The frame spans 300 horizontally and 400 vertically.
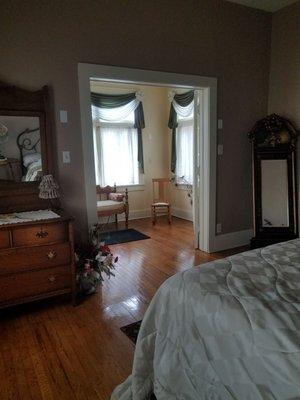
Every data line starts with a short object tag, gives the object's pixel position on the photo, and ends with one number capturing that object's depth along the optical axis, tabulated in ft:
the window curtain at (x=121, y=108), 16.89
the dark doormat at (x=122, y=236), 14.46
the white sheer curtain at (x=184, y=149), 17.83
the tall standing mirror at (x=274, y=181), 11.80
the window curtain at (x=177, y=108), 16.86
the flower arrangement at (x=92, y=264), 8.67
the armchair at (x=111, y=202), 15.72
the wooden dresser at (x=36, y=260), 7.23
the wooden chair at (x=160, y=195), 17.30
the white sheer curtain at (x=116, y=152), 17.58
